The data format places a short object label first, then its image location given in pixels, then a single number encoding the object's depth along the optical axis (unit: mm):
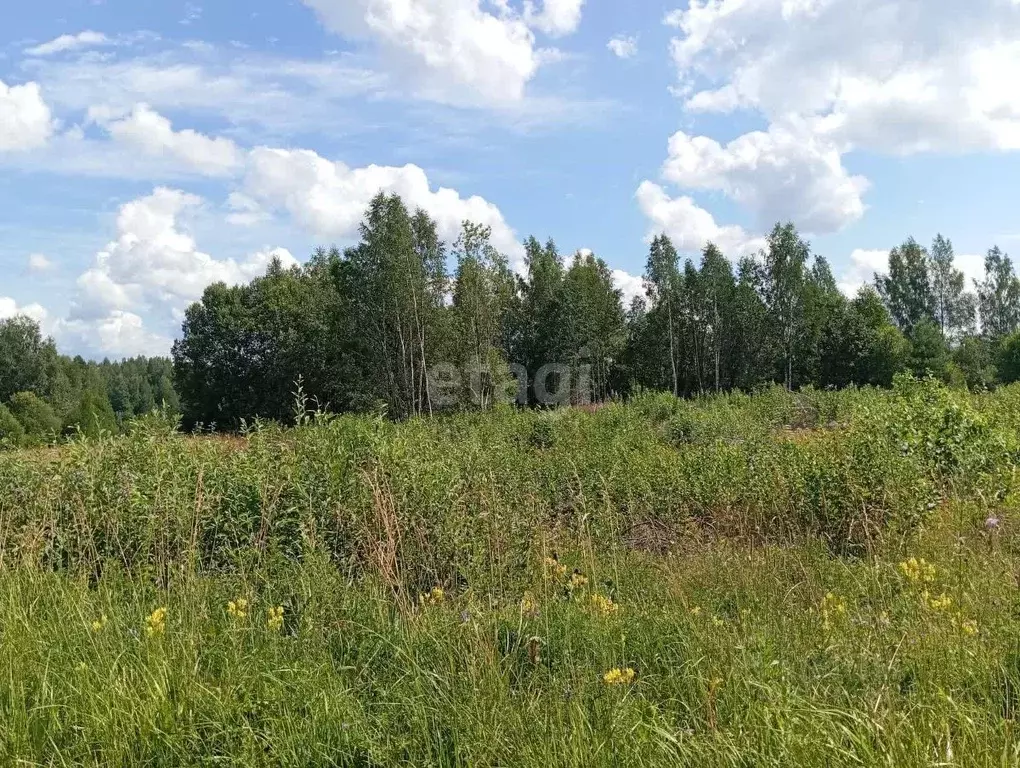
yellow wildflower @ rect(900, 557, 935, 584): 3432
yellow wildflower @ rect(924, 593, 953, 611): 3082
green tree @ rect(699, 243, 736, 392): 44875
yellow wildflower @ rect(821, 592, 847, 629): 3273
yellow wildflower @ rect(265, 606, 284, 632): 3432
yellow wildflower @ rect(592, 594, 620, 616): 3586
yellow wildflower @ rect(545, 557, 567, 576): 4074
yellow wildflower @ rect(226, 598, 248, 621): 3465
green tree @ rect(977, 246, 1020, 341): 58844
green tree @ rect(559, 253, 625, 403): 42938
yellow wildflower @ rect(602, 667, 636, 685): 2730
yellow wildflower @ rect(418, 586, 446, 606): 3891
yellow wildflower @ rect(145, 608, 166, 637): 3312
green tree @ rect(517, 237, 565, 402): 43281
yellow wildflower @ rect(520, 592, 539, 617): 3520
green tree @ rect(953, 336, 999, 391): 44812
